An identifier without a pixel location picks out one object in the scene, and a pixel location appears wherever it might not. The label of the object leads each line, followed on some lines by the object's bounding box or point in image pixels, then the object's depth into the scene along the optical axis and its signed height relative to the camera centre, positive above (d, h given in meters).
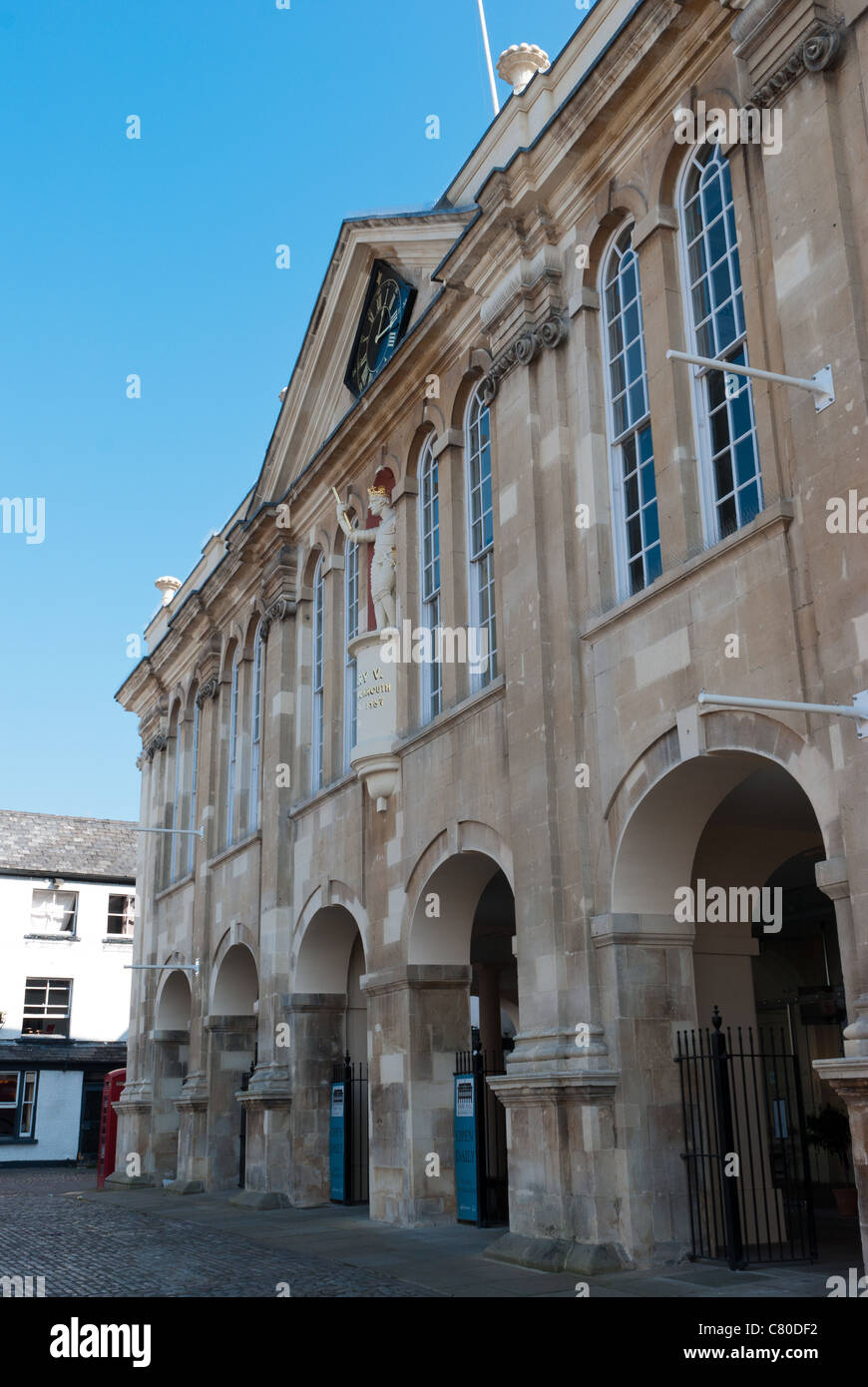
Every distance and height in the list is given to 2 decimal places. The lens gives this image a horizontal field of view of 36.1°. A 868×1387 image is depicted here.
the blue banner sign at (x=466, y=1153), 15.94 -0.59
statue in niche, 18.92 +7.50
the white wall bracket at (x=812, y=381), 9.98 +5.24
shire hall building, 10.88 +4.36
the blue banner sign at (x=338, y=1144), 20.14 -0.56
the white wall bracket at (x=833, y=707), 9.59 +2.68
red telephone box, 30.86 -0.25
